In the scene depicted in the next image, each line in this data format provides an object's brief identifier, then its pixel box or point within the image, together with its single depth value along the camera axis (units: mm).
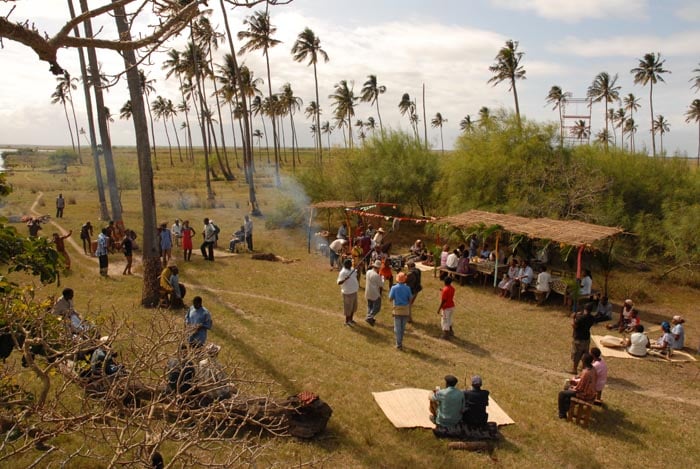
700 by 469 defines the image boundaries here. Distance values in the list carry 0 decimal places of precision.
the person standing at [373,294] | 11797
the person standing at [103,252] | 15094
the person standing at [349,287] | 11766
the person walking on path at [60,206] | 27219
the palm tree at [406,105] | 66562
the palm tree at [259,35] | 34906
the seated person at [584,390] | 8047
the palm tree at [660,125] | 66181
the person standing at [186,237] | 18047
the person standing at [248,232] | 20969
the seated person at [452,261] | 17188
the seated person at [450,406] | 7266
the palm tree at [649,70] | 48312
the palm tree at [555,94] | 56788
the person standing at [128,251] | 15867
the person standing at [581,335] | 9719
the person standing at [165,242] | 16969
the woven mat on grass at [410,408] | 7570
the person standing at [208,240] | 18344
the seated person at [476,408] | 7312
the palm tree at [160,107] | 80238
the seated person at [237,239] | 20859
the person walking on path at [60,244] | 14728
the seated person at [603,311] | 13727
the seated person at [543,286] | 14945
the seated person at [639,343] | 11156
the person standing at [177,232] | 20300
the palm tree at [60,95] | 69512
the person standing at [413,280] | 12742
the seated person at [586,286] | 14453
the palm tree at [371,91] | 55250
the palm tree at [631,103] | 65938
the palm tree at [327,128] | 102750
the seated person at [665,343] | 11378
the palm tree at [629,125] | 72725
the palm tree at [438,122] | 82938
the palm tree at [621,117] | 71244
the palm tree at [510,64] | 38781
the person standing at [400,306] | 10515
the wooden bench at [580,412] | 8000
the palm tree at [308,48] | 39812
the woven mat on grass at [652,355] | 11156
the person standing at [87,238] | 18547
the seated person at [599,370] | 8406
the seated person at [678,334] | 11551
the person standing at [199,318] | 8617
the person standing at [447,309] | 11328
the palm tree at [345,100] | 53444
